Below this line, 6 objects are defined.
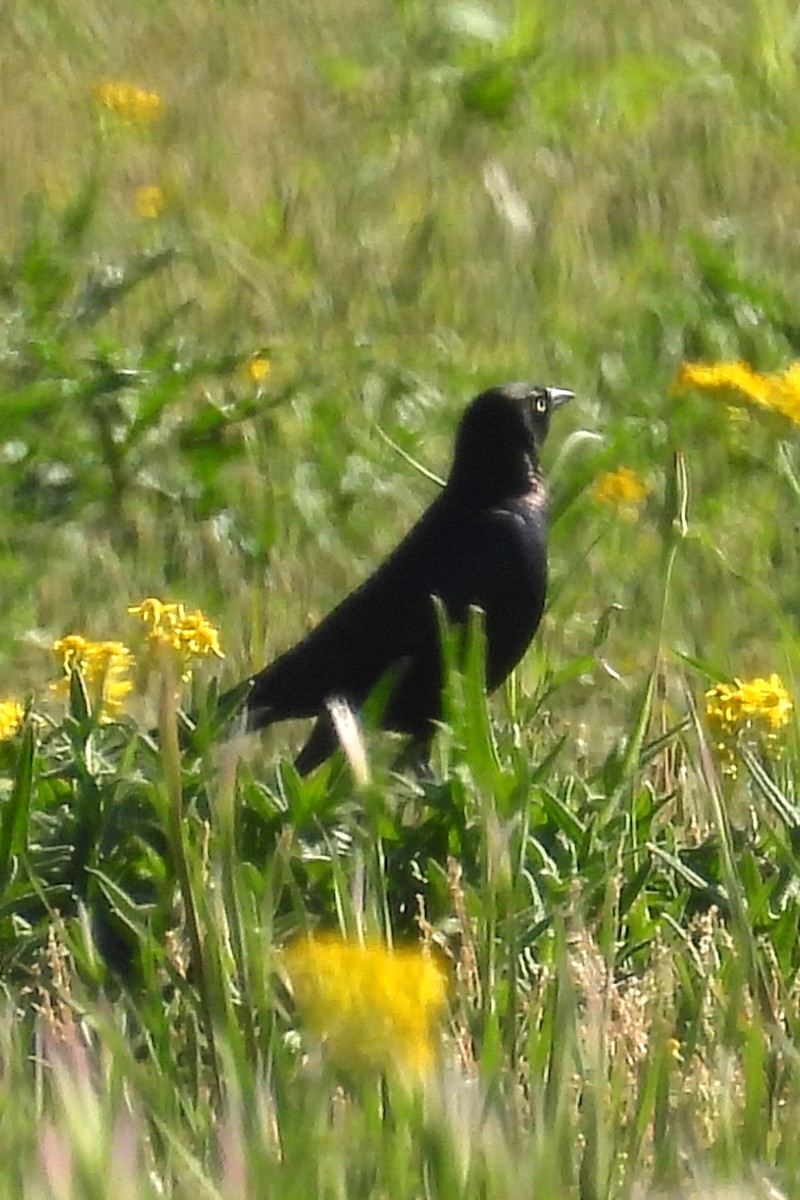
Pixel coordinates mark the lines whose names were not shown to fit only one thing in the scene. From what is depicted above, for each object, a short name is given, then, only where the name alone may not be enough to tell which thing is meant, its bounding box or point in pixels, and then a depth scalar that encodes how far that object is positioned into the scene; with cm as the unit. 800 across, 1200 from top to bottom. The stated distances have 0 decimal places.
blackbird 871
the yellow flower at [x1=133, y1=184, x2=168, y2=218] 1445
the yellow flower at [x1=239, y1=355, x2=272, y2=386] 1190
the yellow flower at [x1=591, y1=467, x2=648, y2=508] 1021
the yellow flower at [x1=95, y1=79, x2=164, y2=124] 1518
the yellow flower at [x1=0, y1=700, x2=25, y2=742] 702
